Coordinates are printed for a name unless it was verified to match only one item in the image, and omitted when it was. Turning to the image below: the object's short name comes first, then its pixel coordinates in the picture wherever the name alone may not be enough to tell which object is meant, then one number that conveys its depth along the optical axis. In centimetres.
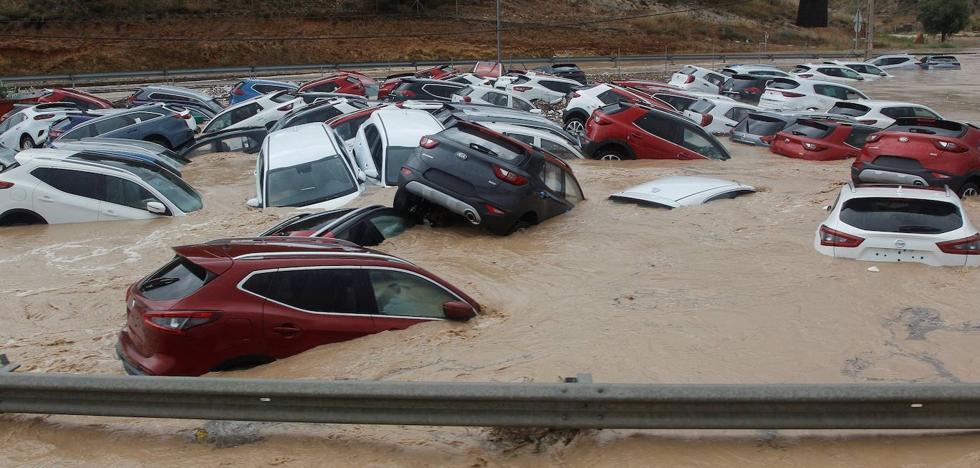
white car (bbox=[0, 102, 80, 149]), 2292
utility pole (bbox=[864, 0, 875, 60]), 4772
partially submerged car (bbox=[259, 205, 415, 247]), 970
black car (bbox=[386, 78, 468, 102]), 2731
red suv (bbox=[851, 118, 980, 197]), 1381
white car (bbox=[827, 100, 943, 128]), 2197
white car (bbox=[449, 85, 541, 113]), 2489
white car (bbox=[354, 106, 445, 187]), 1432
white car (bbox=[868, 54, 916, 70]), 4684
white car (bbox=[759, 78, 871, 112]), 2742
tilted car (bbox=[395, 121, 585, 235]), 1102
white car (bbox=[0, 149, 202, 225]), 1266
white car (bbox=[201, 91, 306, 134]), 2233
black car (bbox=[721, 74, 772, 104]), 3131
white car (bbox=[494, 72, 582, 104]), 2964
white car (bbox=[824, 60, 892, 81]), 4044
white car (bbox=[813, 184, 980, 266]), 948
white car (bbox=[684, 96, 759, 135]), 2414
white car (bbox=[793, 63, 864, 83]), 3729
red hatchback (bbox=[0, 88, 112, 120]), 2795
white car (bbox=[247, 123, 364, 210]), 1308
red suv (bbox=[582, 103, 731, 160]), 1797
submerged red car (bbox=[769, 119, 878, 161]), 1923
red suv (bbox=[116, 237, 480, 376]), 646
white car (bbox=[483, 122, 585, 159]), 1675
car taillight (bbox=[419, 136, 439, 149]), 1134
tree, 7025
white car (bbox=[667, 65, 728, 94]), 3288
